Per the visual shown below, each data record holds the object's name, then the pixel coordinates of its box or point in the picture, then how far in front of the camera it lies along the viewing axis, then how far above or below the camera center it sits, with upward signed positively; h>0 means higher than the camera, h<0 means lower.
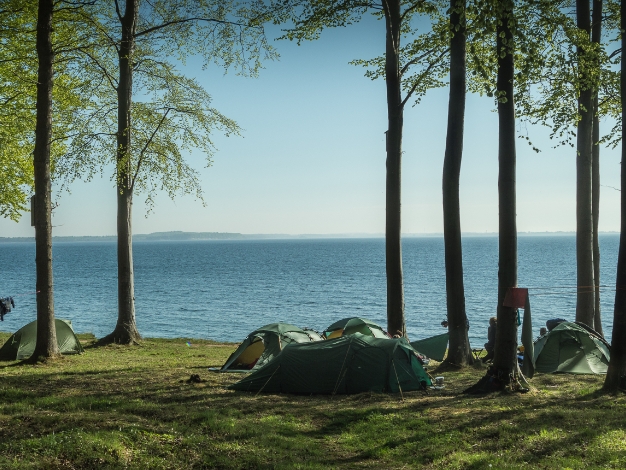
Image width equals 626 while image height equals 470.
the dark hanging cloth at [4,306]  19.25 -2.11
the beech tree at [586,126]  13.32 +2.74
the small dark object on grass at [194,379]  12.62 -2.87
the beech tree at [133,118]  18.41 +3.61
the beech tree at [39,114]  14.64 +3.59
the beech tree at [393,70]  16.50 +4.27
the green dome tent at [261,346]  15.71 -2.81
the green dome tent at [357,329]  18.69 -2.82
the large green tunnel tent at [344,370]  12.39 -2.67
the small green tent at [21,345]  16.95 -2.92
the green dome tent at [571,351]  15.16 -2.89
